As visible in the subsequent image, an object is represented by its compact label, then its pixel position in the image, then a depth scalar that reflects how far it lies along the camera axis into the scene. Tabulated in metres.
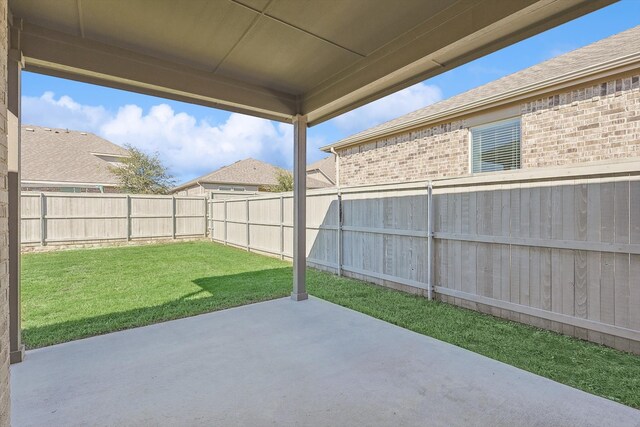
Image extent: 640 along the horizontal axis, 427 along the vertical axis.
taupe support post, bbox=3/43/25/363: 2.77
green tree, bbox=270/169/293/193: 22.25
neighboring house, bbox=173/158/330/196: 21.50
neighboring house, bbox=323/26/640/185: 4.87
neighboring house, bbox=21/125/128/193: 14.75
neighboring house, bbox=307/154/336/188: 26.05
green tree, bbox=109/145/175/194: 17.52
